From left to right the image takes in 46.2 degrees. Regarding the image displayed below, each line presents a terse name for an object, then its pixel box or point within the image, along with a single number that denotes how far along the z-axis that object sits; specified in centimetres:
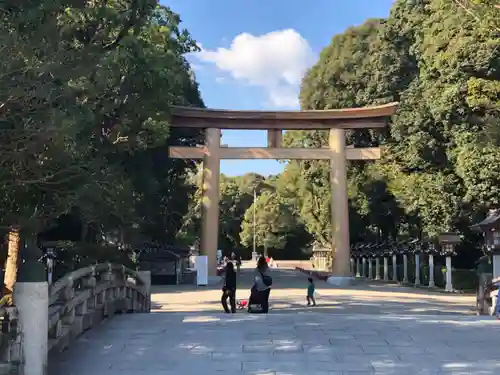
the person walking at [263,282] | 1120
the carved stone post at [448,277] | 2289
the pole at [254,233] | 5733
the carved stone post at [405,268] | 2775
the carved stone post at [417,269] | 2566
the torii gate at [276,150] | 2555
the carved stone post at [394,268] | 2940
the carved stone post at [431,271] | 2428
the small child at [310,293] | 1636
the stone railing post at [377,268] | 3226
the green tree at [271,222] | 5650
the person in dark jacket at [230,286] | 1176
